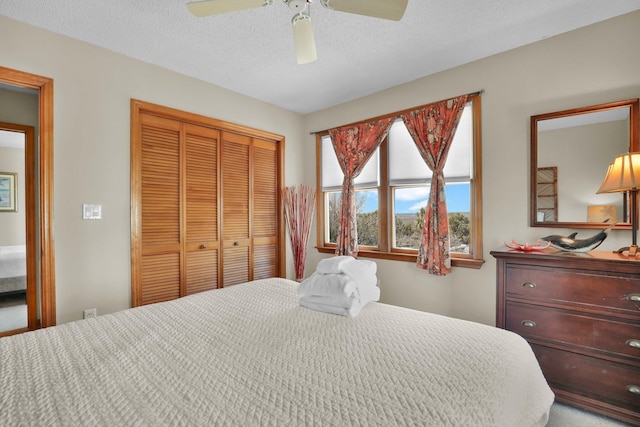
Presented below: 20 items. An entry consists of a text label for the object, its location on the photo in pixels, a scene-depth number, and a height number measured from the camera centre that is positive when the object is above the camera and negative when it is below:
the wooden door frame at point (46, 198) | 2.00 +0.11
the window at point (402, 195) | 2.52 +0.17
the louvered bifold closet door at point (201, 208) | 2.80 +0.05
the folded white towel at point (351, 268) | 1.66 -0.33
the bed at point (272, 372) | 0.75 -0.52
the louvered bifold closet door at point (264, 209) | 3.37 +0.04
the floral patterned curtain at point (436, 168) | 2.52 +0.38
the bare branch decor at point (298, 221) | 3.52 -0.11
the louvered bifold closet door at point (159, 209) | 2.51 +0.04
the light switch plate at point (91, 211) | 2.18 +0.02
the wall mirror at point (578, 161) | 1.91 +0.35
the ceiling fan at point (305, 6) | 1.42 +1.05
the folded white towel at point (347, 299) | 1.52 -0.47
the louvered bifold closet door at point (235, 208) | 3.09 +0.05
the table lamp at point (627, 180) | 1.64 +0.17
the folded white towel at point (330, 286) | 1.54 -0.40
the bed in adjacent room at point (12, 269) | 2.88 -0.55
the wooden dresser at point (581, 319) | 1.60 -0.66
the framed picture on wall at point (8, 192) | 2.91 +0.23
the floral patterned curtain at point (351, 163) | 3.11 +0.54
